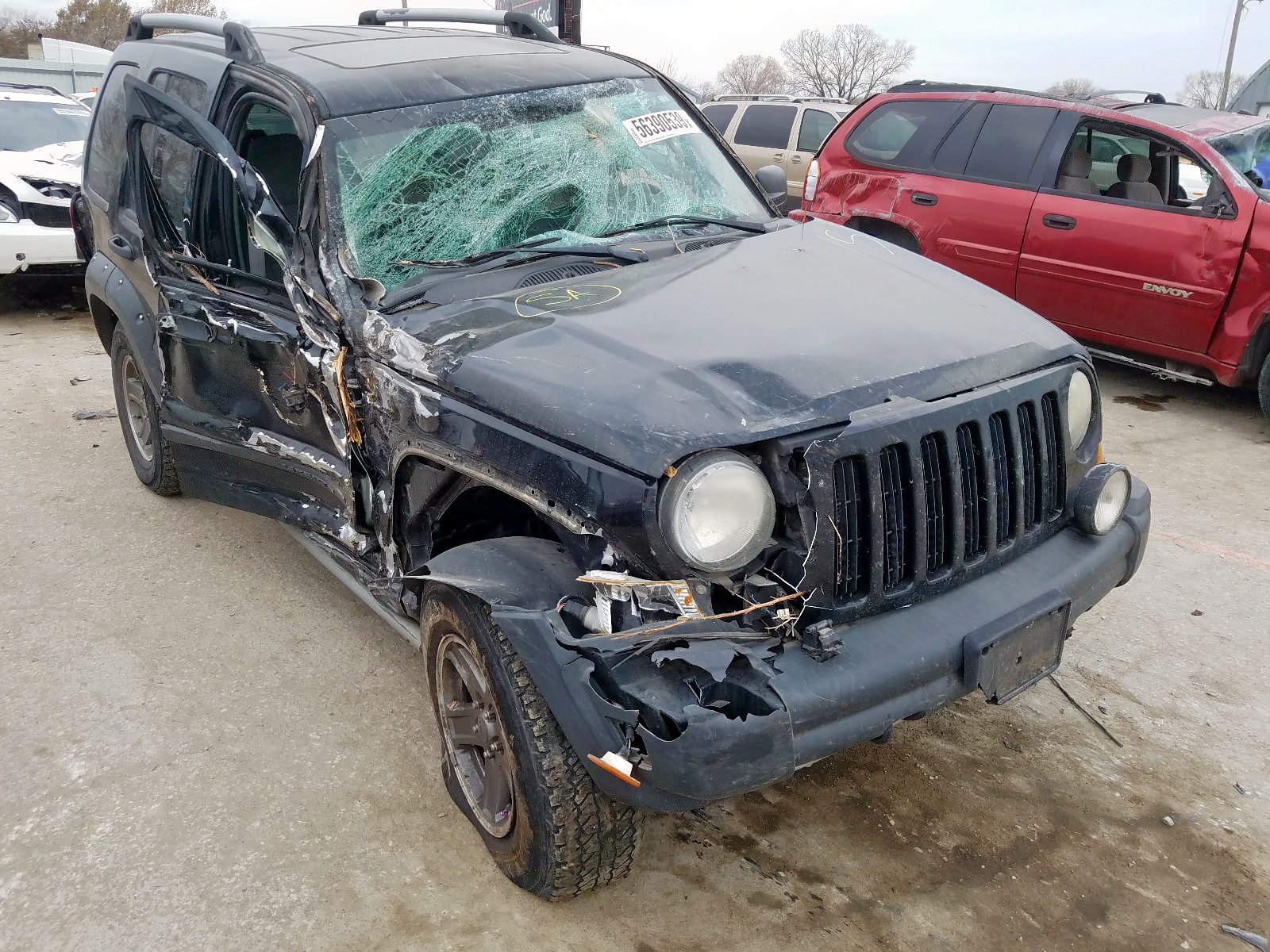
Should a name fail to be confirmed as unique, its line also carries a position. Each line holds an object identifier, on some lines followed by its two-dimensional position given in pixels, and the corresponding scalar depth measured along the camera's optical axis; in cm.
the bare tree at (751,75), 5978
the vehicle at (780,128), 1219
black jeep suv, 219
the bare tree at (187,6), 5472
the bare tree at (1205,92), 5933
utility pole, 3938
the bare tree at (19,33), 5634
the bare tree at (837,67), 5547
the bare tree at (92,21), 5956
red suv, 587
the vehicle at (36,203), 838
